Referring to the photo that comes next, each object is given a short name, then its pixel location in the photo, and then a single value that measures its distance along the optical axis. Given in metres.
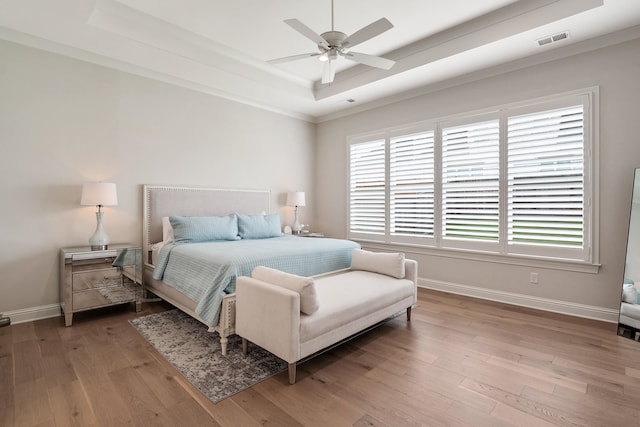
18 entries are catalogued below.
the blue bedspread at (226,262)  2.68
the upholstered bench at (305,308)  2.14
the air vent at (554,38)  3.14
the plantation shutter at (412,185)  4.62
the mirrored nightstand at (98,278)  3.18
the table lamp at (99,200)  3.36
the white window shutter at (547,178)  3.40
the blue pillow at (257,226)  4.36
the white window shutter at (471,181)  3.98
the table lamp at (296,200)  5.55
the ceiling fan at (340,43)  2.43
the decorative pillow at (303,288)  2.22
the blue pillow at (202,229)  3.77
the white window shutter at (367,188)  5.23
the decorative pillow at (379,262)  3.30
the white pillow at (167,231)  3.84
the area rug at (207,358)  2.16
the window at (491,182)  3.42
